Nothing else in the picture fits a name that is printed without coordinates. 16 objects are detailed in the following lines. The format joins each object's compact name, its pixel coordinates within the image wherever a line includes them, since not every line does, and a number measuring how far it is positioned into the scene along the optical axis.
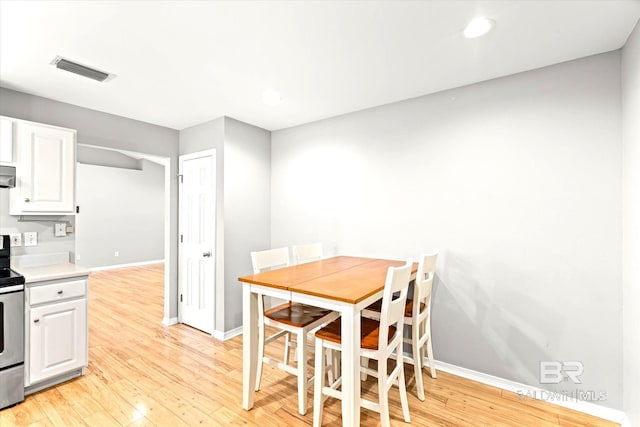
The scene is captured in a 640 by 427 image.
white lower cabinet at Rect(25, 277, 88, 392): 2.27
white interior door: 3.51
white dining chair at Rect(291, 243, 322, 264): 2.98
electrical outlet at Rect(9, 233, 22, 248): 2.65
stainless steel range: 2.12
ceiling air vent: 2.21
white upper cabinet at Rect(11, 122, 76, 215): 2.52
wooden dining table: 1.71
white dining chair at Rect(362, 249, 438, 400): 2.17
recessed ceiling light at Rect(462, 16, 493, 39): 1.77
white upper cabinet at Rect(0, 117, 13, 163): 2.41
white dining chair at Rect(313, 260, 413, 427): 1.76
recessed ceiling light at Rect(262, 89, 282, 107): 2.77
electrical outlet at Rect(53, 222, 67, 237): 2.90
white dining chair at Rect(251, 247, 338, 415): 2.06
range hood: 2.40
